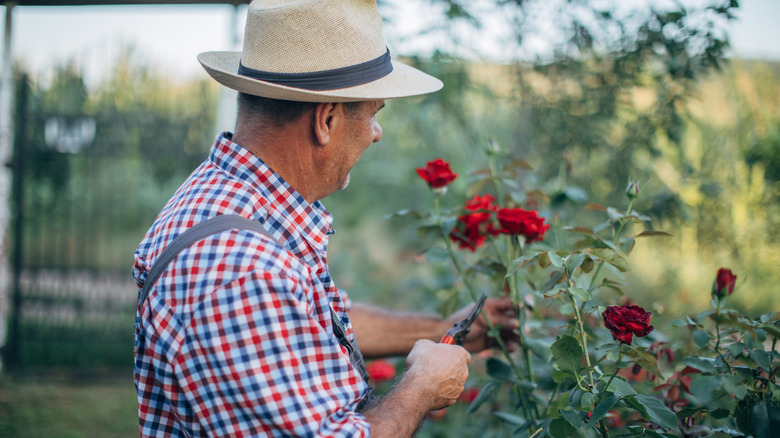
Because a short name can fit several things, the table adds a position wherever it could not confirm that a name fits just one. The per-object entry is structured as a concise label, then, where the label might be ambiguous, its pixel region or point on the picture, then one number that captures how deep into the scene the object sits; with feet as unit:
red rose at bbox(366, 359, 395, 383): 8.79
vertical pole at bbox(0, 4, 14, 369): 13.43
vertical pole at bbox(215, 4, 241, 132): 13.33
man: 3.55
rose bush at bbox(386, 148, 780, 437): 4.12
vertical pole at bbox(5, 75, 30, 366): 14.29
